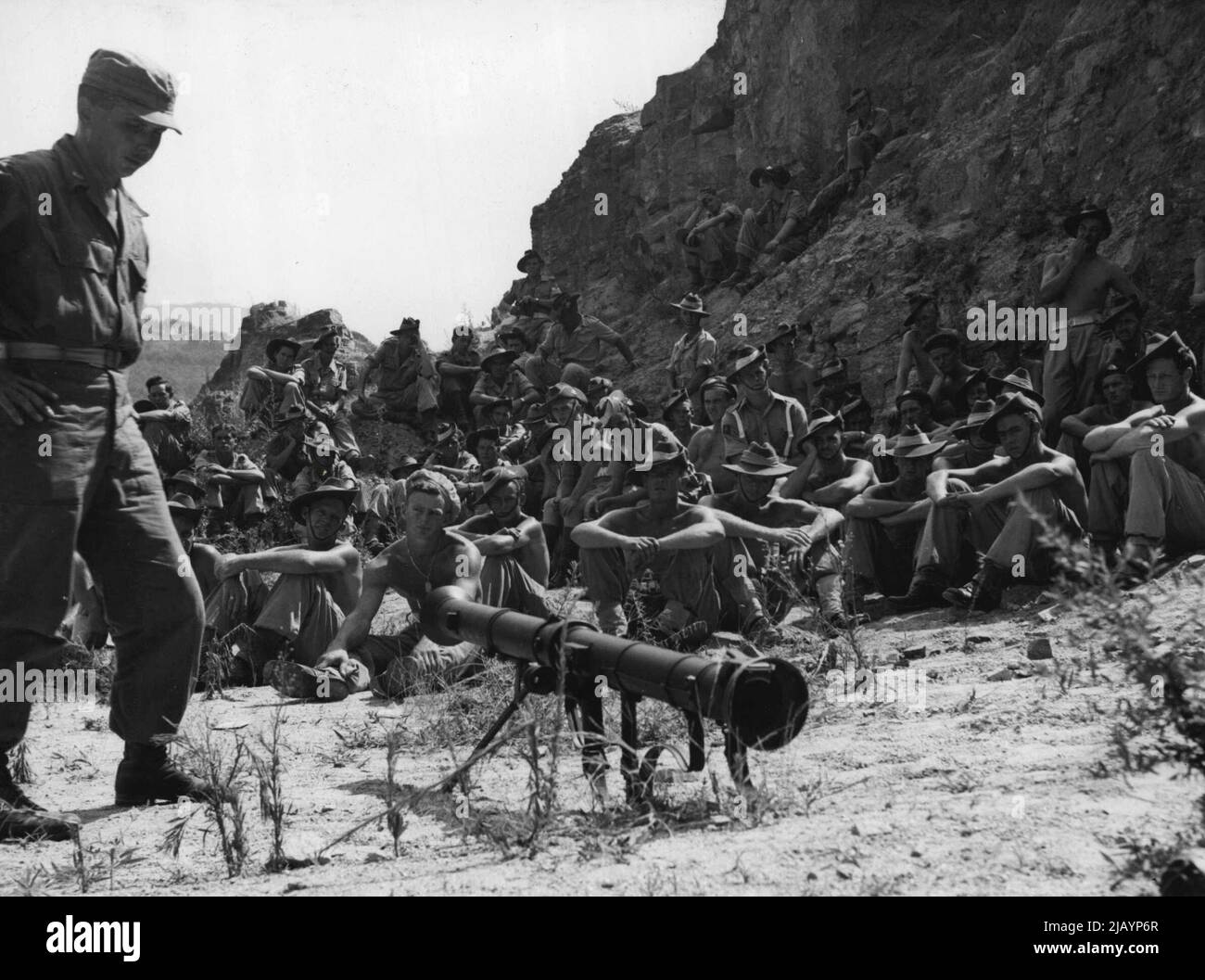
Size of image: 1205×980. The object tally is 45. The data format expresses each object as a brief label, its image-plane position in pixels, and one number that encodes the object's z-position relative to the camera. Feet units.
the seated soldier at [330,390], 53.31
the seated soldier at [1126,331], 31.83
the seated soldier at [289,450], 47.78
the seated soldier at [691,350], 50.93
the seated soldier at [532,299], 66.03
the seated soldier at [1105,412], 28.37
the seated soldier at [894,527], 28.84
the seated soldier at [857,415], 39.01
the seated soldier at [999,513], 25.44
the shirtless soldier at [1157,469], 24.45
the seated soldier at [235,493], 42.96
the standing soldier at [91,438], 14.40
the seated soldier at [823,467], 30.86
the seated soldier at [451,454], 43.84
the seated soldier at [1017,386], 28.60
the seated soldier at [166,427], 44.16
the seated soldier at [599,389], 47.29
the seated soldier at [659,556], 26.76
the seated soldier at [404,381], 59.77
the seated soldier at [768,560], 26.63
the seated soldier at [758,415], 35.70
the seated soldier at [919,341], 38.45
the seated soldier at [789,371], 42.55
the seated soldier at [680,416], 42.22
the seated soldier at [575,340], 60.70
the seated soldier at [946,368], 35.73
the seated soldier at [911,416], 32.86
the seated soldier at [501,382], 55.50
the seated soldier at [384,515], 44.11
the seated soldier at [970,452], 28.43
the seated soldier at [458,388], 59.26
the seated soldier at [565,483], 37.47
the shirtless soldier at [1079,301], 32.32
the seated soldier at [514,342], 62.69
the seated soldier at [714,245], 65.16
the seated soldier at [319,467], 46.32
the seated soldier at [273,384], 55.21
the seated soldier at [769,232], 59.36
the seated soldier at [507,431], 46.55
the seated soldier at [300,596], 27.20
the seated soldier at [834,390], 42.06
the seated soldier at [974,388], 32.65
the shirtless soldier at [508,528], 27.14
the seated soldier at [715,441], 35.04
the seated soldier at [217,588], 27.25
